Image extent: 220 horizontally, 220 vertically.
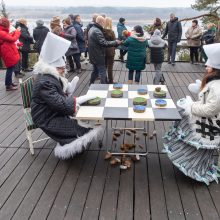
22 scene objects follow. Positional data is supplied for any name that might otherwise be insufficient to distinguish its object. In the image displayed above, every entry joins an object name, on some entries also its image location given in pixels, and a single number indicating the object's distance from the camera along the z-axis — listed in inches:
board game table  92.9
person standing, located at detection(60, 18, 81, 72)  230.5
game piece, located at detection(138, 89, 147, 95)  116.5
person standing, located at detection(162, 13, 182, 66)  270.5
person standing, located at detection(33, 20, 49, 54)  218.4
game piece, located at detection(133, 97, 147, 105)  103.2
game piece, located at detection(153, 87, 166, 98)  111.6
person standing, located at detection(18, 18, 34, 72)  240.5
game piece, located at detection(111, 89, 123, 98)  111.8
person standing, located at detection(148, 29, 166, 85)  200.8
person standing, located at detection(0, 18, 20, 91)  189.1
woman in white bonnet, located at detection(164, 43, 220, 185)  86.5
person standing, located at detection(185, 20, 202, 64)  279.4
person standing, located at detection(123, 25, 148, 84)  186.4
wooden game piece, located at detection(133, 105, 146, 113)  96.3
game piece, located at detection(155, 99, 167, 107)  101.6
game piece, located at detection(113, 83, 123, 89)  123.5
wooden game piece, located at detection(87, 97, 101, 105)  103.4
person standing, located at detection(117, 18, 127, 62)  280.8
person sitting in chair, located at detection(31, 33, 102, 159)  98.7
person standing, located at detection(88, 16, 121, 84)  180.4
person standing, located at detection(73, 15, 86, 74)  244.1
